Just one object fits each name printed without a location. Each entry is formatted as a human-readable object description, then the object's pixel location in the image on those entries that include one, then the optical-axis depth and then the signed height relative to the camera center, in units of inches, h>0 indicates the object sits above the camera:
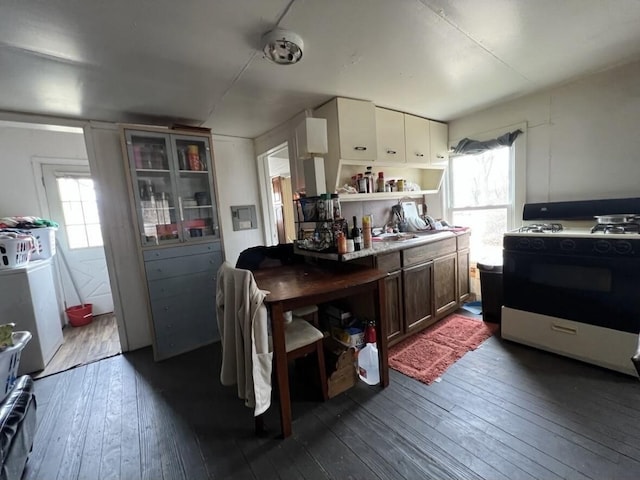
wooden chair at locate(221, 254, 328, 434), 60.7 -30.6
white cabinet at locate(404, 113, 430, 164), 114.4 +28.5
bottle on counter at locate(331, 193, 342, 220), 81.2 +0.7
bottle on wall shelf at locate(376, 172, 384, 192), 110.5 +9.4
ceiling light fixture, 56.1 +36.3
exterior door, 134.6 -4.1
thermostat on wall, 127.6 -0.4
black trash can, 103.2 -35.6
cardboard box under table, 71.1 -42.9
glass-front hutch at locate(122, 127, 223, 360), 96.0 -4.6
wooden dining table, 56.4 -18.2
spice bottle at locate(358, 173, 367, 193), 105.0 +8.8
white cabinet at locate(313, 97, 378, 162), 92.5 +28.5
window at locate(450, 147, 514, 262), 117.2 +0.8
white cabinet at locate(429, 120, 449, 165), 124.6 +27.8
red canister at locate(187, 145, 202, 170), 104.8 +25.0
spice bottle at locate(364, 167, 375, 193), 106.3 +10.4
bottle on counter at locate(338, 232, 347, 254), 75.9 -10.0
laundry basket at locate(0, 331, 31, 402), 55.8 -27.9
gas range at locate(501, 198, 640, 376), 69.1 -26.9
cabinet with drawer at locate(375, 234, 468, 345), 88.8 -30.2
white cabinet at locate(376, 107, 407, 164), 104.9 +28.0
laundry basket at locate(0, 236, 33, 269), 89.5 -6.3
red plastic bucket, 132.8 -43.2
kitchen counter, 77.5 -13.3
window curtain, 108.3 +23.4
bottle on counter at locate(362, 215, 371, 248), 82.7 -8.1
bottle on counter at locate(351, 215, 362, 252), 80.2 -8.9
